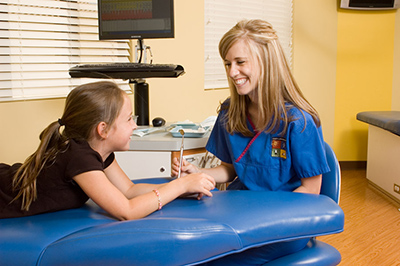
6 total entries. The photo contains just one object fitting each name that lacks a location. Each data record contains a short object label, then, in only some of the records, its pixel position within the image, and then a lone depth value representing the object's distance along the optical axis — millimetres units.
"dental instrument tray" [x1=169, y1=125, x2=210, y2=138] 1987
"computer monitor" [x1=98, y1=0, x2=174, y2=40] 2346
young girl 1293
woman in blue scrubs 1520
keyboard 2066
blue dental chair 1071
